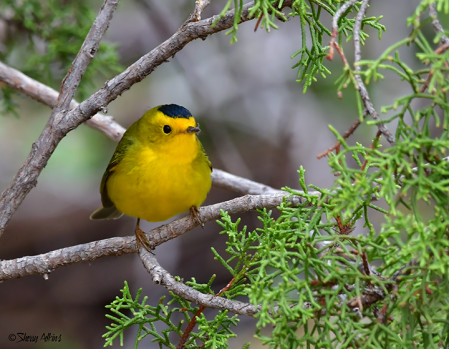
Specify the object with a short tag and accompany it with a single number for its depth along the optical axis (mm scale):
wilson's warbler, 3257
